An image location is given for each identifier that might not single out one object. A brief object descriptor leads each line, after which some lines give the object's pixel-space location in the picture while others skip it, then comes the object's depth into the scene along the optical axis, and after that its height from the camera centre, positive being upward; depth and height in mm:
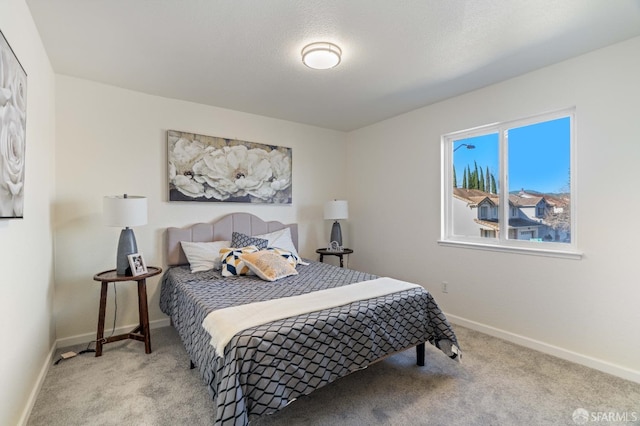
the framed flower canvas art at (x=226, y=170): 3279 +501
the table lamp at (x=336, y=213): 4086 -23
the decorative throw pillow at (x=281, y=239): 3590 -331
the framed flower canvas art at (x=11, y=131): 1360 +409
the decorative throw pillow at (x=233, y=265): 2881 -506
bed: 1522 -757
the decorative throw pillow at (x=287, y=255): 3076 -458
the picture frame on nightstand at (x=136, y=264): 2621 -454
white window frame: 2506 +107
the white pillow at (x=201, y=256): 3076 -449
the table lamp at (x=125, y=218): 2564 -43
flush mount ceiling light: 2207 +1161
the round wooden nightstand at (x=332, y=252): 3986 -541
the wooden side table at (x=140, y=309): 2539 -833
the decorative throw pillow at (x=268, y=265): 2736 -497
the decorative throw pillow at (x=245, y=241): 3322 -321
